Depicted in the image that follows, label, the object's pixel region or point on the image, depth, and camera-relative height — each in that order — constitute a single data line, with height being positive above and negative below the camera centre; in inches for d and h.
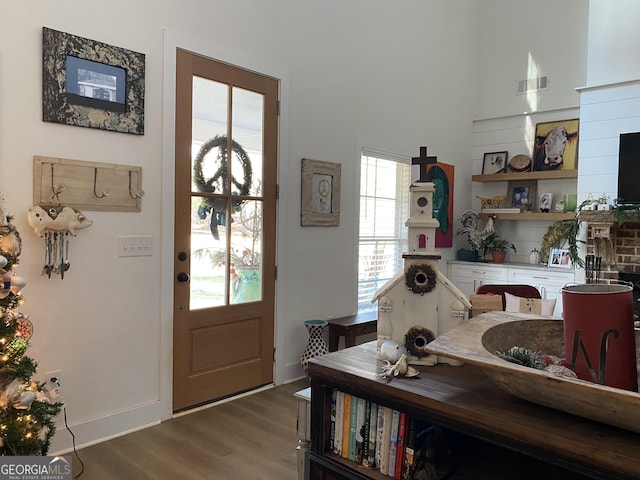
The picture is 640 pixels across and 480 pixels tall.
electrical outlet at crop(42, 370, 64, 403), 100.0 -34.9
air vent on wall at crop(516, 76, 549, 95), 230.3 +72.4
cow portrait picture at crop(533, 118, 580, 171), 220.1 +40.9
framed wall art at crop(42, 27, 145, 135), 101.0 +31.0
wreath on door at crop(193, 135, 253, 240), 129.9 +12.4
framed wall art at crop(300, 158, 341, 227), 156.6 +10.9
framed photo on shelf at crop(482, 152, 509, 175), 241.3 +34.7
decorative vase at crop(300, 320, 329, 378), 153.1 -37.8
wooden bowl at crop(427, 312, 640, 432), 32.7 -11.1
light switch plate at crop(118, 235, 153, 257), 113.8 -5.9
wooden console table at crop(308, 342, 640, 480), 33.8 -15.9
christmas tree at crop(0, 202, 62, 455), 74.5 -26.0
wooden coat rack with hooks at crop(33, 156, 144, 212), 100.5 +8.0
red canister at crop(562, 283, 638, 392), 38.4 -8.6
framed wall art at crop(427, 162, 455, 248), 226.8 +13.7
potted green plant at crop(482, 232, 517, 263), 233.3 -8.4
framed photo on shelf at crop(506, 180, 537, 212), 233.5 +17.7
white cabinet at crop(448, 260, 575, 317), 208.5 -21.3
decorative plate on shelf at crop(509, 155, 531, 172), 233.3 +33.3
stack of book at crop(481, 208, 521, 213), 230.4 +9.8
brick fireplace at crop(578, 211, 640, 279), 185.6 -3.8
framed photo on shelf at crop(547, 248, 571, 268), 211.6 -12.3
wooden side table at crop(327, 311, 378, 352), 155.9 -34.6
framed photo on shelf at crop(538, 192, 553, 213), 225.9 +13.8
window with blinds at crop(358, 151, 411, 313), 187.2 +3.2
